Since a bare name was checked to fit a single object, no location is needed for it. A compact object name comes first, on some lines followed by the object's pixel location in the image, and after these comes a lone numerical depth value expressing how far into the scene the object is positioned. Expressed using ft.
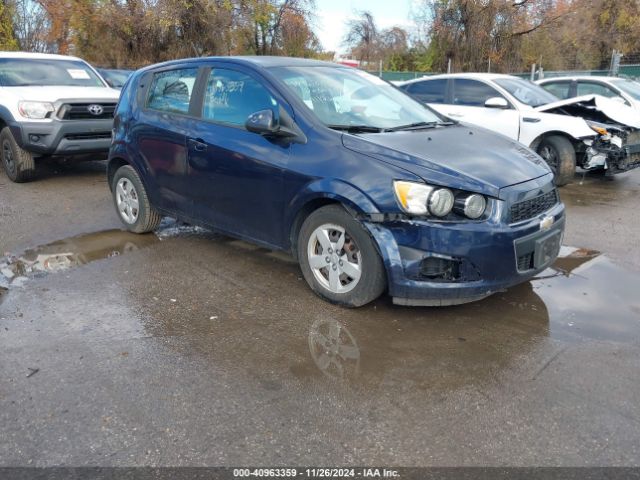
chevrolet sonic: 11.90
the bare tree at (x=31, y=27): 99.09
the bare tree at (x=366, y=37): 140.36
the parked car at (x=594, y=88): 35.12
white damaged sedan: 26.76
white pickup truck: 26.71
